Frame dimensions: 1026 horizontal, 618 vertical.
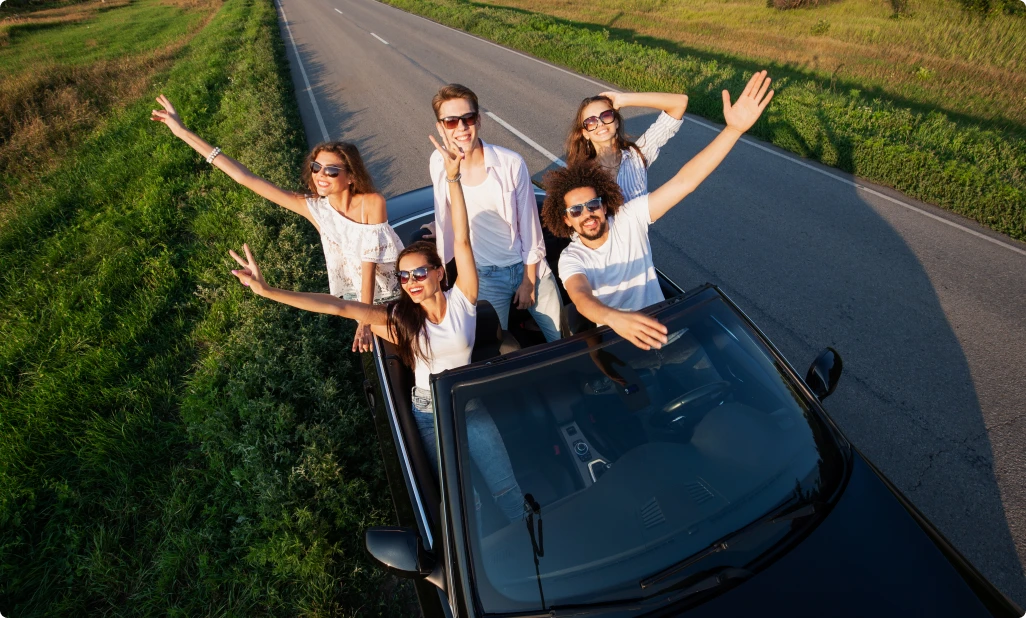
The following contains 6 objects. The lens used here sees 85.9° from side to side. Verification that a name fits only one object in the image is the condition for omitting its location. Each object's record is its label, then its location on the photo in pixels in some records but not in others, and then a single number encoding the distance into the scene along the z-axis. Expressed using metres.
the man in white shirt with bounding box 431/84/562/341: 3.35
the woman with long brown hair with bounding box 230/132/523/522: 2.87
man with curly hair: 3.04
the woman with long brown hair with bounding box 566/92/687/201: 3.92
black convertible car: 1.86
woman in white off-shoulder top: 3.64
